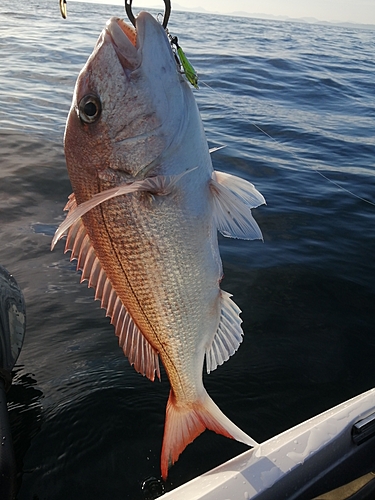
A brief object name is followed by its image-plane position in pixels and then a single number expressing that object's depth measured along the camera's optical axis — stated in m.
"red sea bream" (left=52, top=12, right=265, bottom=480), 0.43
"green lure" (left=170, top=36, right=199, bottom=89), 0.46
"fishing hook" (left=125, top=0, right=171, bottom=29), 0.42
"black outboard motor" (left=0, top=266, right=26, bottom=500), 0.72
